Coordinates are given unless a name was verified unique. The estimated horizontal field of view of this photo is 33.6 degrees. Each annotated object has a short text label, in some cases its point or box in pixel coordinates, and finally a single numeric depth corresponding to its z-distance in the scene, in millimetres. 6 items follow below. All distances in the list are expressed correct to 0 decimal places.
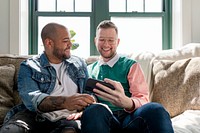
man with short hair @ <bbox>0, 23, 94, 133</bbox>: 1865
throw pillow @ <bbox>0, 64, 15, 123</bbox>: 2498
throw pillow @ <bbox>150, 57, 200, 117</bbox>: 2395
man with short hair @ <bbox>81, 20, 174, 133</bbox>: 1671
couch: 2398
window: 3516
